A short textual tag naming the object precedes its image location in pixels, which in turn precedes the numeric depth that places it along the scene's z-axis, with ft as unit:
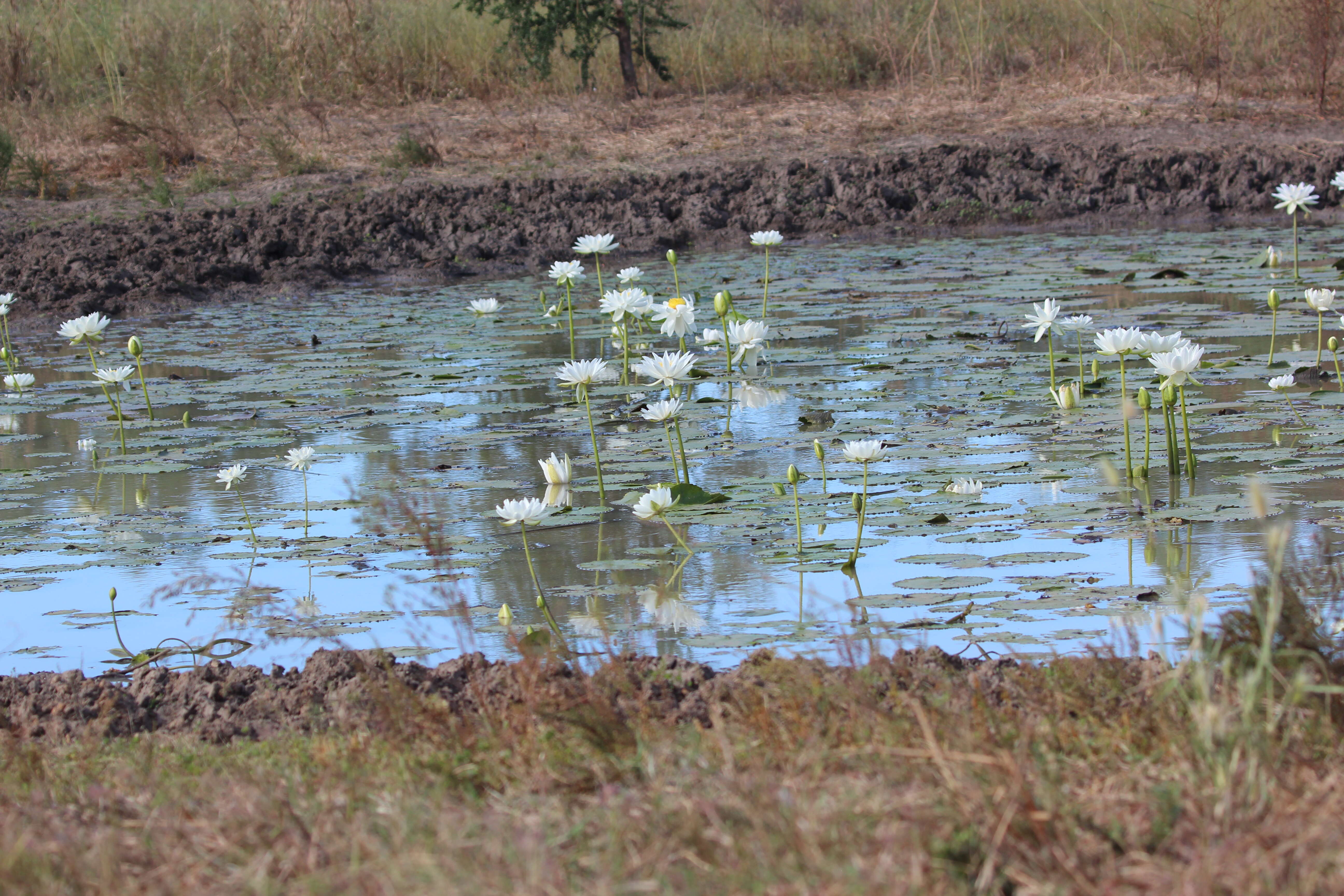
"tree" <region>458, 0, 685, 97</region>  90.63
